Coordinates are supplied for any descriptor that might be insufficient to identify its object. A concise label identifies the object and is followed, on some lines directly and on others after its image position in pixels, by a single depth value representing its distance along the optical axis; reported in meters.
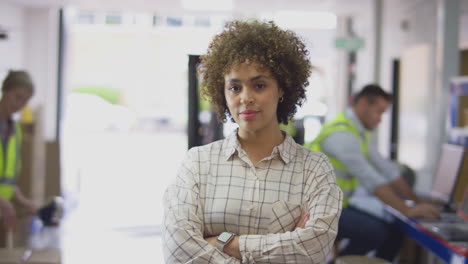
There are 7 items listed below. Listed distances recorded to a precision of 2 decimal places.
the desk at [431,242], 2.48
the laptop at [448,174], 3.16
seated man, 3.16
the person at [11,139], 3.57
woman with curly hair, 1.62
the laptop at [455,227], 2.66
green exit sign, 7.80
